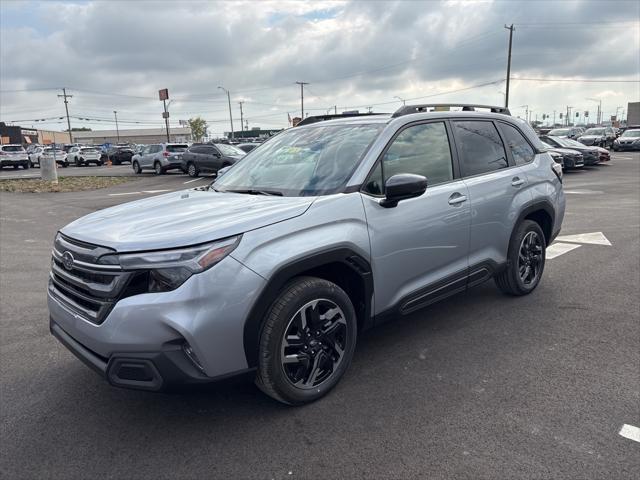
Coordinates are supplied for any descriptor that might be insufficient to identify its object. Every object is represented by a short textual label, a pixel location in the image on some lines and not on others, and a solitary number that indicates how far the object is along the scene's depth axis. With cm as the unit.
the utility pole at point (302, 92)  8056
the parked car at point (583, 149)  2053
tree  10938
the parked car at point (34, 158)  3862
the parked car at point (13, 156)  3388
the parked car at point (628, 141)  3247
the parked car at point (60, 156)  3991
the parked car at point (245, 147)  2578
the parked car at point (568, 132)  3316
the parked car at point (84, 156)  3931
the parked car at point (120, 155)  3991
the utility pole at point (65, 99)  9631
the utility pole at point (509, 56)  4653
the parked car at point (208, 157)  2214
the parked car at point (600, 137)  3099
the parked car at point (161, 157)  2595
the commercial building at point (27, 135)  8869
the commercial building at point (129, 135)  13450
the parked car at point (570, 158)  1927
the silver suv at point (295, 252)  255
